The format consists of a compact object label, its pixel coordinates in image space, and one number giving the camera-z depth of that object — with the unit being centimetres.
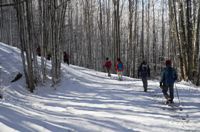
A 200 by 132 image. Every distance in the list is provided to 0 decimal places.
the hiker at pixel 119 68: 2317
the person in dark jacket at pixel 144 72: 1730
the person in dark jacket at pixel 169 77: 1387
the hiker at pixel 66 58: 3319
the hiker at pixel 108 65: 2555
